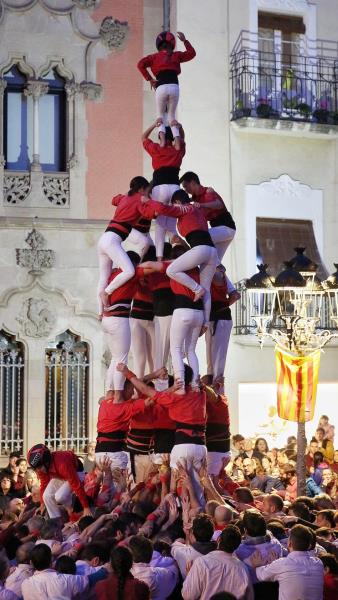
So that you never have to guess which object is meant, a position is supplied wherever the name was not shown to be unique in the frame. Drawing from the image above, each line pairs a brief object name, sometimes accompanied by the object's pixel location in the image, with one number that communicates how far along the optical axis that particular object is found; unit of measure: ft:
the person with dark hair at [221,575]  28.45
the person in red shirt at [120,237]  44.47
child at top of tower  47.37
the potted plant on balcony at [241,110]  74.69
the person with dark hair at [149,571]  28.99
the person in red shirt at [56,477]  41.50
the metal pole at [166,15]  74.59
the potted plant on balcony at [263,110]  74.95
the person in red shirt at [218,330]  46.60
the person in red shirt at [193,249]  42.91
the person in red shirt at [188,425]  43.27
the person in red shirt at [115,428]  45.60
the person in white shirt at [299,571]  28.73
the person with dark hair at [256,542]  30.68
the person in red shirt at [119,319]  45.14
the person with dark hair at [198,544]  30.25
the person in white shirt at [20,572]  28.94
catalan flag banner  62.90
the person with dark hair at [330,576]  29.66
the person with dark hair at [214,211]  45.65
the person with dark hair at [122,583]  26.94
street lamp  52.19
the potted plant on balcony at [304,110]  76.89
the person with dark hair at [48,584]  27.86
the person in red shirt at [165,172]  45.98
